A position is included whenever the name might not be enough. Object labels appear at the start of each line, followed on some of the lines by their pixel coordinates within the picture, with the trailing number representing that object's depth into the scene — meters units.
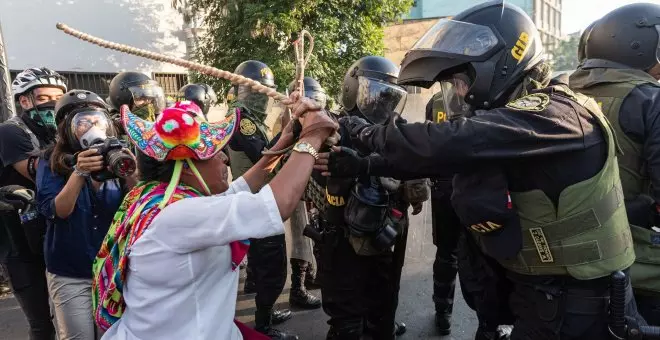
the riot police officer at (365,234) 2.67
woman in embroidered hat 1.36
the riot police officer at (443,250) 3.62
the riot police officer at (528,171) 1.55
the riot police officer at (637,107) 2.18
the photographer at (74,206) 2.22
